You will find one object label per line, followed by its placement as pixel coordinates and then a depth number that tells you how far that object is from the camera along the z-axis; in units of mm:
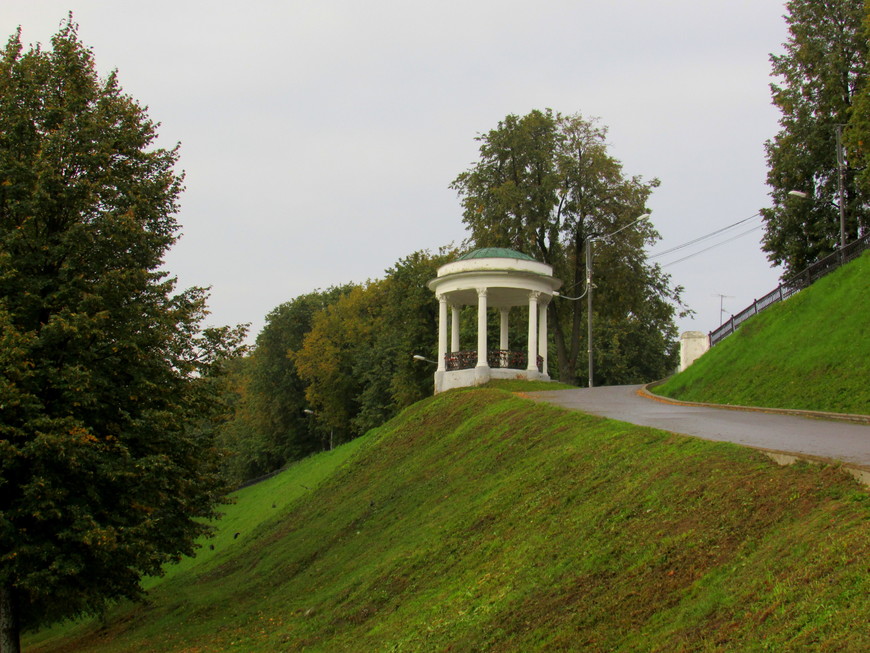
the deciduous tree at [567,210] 38906
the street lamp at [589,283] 35875
